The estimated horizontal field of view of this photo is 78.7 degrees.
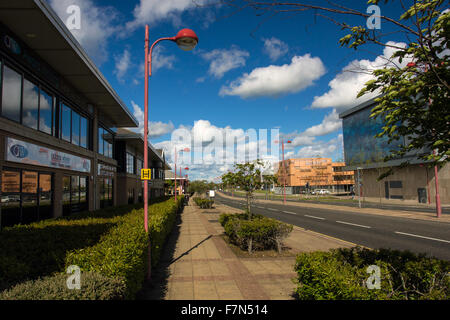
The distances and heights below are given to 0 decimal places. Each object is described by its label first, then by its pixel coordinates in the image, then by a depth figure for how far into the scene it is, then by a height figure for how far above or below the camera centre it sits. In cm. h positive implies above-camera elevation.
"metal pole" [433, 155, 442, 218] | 2163 -274
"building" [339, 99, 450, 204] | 4175 +75
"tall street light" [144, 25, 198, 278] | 757 +379
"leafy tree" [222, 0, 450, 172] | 301 +106
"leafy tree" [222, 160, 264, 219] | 1366 +2
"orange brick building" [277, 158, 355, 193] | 9300 +60
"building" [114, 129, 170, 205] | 2731 +162
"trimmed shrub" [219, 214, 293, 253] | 1015 -210
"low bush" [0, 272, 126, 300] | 303 -127
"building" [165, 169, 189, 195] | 8531 +11
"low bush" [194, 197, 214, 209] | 3575 -334
